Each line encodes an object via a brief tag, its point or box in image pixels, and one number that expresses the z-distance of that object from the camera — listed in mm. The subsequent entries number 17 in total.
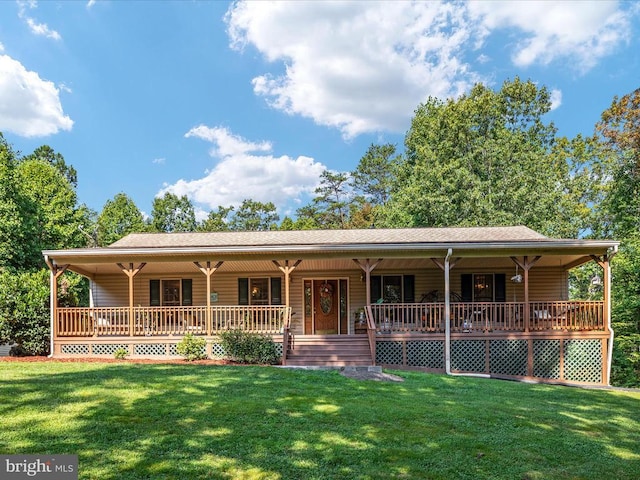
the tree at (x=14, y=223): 18484
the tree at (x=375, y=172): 37594
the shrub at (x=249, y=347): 10727
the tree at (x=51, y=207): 21703
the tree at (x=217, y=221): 39500
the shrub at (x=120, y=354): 11311
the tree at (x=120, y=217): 31828
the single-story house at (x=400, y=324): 11195
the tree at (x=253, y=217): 41781
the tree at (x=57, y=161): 37812
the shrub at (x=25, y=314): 11406
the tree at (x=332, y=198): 38812
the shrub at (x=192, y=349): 11141
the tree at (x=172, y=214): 38312
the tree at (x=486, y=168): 22406
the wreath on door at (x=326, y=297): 14680
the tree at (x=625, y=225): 17453
